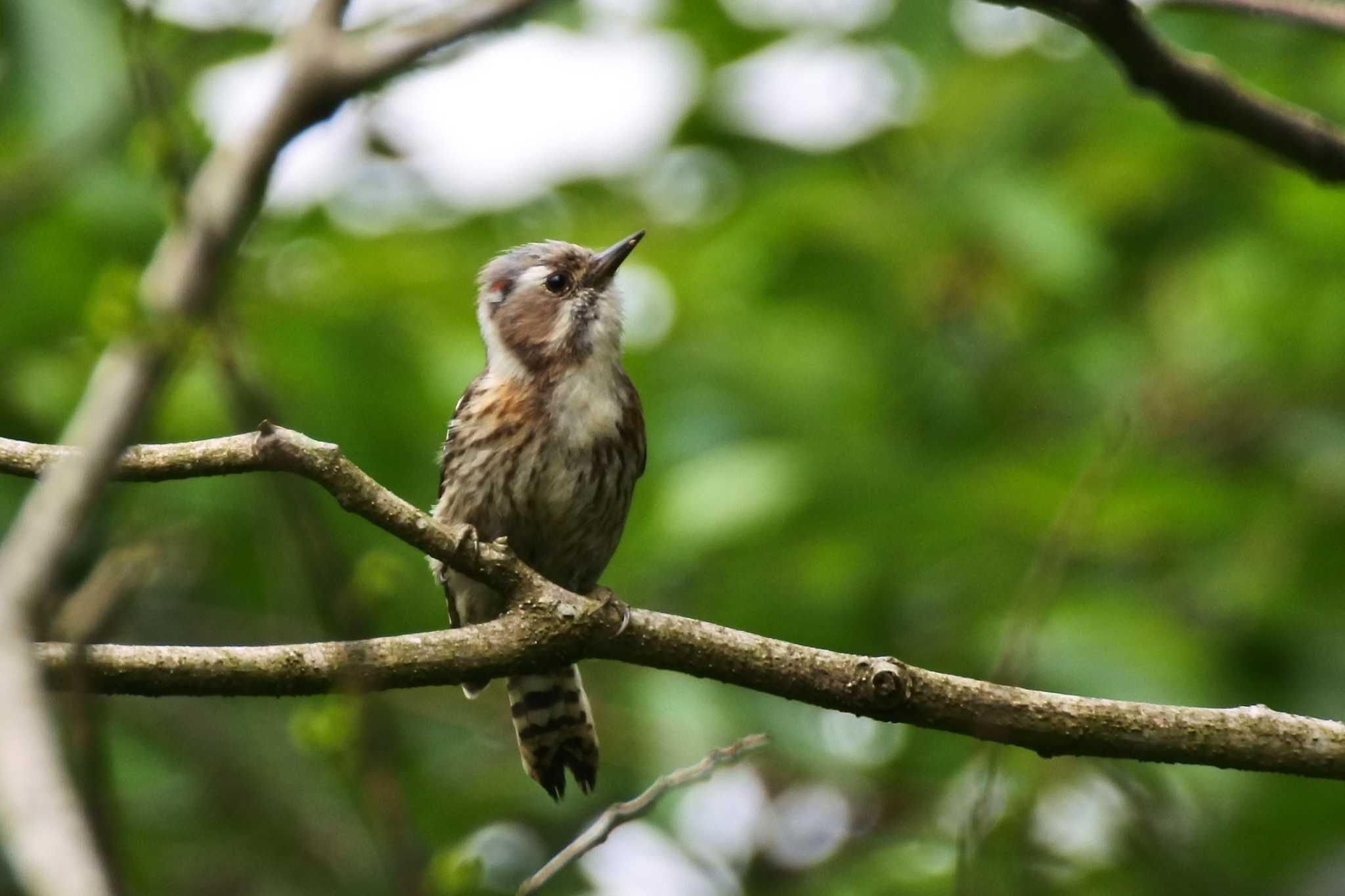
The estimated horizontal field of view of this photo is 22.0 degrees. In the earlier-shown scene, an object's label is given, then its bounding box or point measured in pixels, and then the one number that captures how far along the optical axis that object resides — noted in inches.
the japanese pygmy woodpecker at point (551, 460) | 459.5
